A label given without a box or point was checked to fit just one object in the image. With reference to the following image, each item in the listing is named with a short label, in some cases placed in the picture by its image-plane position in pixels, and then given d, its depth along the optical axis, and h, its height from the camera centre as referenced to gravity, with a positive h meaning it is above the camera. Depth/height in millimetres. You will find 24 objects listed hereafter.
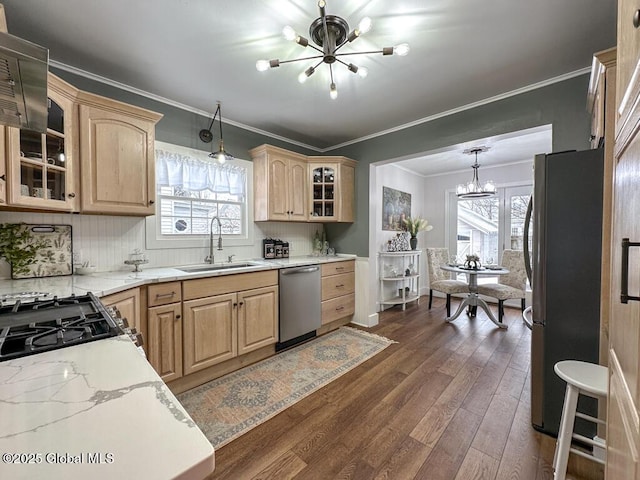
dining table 3652 -717
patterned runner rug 1808 -1204
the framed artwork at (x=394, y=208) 4625 +493
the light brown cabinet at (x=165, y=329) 1953 -688
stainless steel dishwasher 2807 -737
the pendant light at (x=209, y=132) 2845 +1071
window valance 2621 +638
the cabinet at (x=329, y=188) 3553 +617
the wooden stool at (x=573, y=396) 1239 -752
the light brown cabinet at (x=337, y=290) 3279 -685
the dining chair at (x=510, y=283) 3756 -694
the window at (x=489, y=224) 4734 +228
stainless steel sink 2607 -319
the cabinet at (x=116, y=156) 1921 +583
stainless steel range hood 702 +446
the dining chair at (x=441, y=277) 4043 -673
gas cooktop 811 -322
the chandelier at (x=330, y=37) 1505 +1148
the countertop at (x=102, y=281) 1567 -311
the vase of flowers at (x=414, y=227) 4836 +157
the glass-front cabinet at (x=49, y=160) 1530 +451
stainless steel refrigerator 1563 -211
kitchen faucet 2865 -68
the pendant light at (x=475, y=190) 3836 +653
